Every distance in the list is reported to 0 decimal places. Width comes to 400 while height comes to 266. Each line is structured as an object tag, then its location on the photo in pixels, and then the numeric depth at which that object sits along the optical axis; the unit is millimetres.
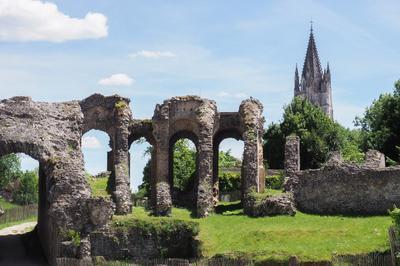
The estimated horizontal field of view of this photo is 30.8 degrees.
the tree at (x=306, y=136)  70438
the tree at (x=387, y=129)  60625
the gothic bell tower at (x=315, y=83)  166875
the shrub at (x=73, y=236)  37750
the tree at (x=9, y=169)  88312
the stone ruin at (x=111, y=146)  38500
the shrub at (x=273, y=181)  61147
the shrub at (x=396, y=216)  30625
